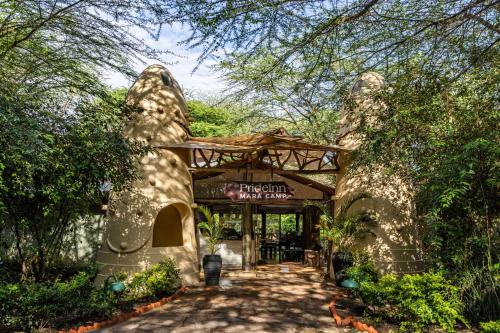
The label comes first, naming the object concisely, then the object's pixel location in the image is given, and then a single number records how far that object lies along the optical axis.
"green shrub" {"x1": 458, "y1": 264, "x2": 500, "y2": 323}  5.84
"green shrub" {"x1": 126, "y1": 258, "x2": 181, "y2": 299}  7.92
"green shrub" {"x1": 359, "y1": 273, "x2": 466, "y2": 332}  5.46
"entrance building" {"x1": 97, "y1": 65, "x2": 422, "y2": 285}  9.70
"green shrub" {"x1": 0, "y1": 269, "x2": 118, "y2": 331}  5.94
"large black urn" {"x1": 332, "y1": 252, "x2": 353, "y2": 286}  9.74
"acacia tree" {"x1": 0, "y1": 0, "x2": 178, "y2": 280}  5.66
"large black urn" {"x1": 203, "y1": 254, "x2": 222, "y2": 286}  10.12
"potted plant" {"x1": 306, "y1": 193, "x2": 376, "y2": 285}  9.87
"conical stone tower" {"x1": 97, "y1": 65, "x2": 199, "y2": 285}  9.60
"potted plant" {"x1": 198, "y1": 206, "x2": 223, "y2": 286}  10.13
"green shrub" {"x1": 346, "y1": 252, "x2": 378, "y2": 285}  7.54
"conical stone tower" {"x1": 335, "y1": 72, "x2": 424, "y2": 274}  9.98
